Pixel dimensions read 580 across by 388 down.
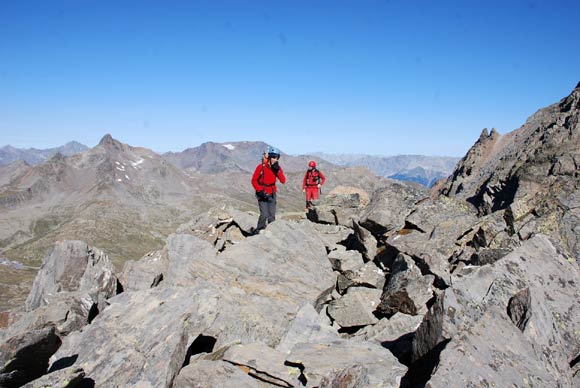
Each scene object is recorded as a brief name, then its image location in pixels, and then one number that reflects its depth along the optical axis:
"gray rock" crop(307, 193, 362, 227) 27.38
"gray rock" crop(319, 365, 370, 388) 9.27
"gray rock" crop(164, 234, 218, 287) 18.14
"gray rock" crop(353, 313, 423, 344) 14.03
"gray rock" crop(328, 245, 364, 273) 20.08
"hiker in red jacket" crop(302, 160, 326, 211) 31.81
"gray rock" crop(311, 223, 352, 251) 25.26
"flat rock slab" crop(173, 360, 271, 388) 10.70
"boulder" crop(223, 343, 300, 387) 11.11
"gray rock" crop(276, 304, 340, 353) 13.73
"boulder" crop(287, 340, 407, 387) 10.13
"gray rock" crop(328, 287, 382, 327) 16.47
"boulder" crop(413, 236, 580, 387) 8.66
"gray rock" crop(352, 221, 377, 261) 21.32
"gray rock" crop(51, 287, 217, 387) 11.30
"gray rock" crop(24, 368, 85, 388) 10.18
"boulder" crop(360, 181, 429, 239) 22.31
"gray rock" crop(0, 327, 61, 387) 11.99
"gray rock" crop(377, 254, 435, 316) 15.70
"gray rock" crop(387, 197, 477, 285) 19.09
